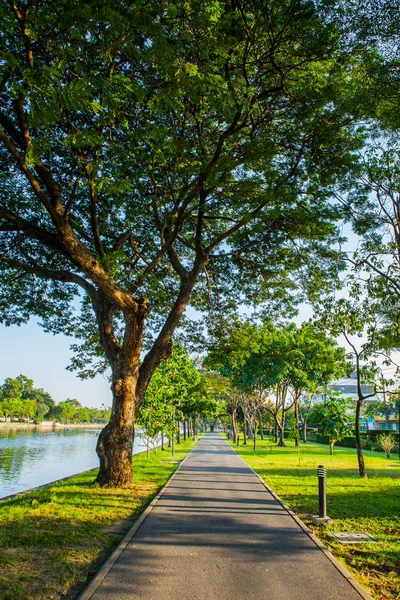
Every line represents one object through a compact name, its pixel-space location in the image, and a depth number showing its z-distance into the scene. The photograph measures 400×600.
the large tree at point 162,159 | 5.91
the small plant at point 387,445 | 26.87
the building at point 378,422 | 86.31
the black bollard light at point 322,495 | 7.99
